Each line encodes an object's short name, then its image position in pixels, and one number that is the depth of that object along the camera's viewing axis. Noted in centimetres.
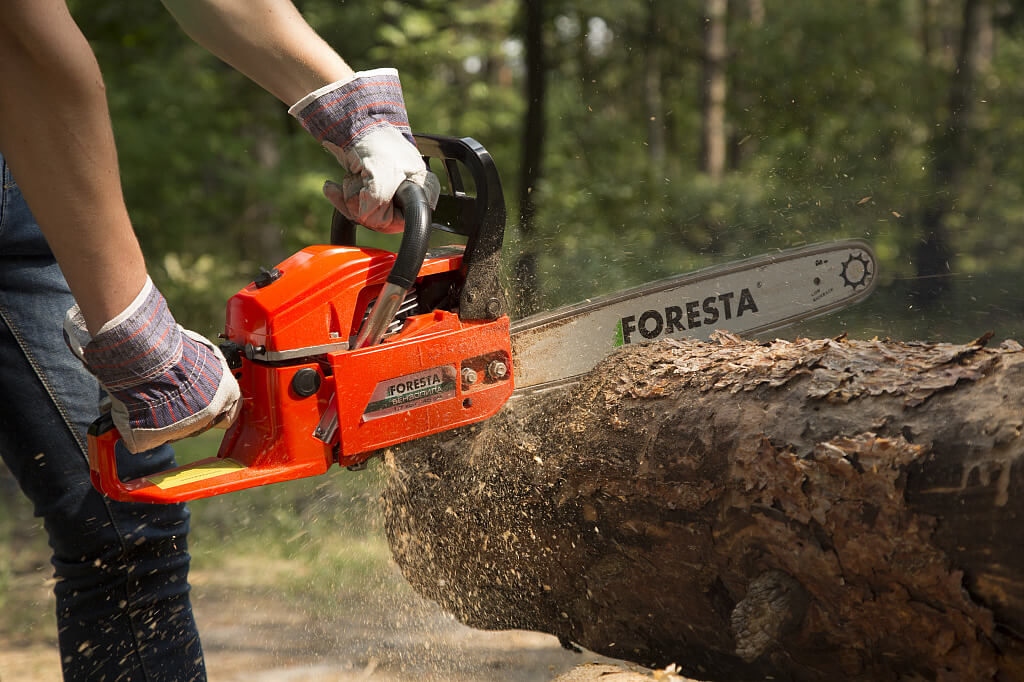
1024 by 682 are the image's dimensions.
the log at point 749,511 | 128
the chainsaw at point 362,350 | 160
